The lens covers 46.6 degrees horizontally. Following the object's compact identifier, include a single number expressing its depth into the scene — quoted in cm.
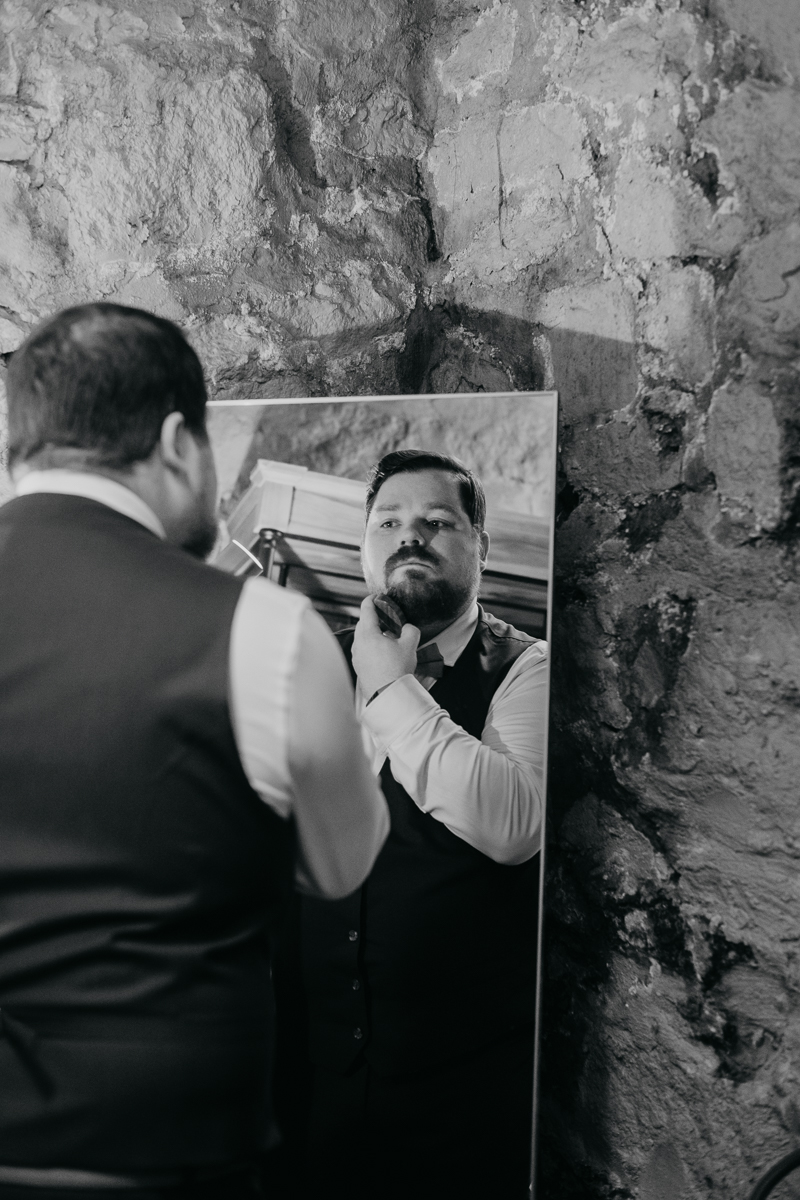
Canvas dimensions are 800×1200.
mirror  141
